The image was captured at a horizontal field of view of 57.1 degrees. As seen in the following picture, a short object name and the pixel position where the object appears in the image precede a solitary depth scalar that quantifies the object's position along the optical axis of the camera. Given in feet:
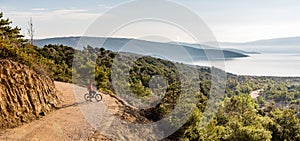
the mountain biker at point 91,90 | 40.30
